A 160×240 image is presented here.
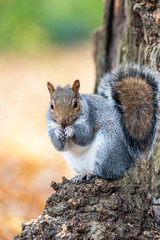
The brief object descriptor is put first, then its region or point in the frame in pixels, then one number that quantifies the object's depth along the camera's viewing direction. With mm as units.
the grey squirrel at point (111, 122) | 5138
